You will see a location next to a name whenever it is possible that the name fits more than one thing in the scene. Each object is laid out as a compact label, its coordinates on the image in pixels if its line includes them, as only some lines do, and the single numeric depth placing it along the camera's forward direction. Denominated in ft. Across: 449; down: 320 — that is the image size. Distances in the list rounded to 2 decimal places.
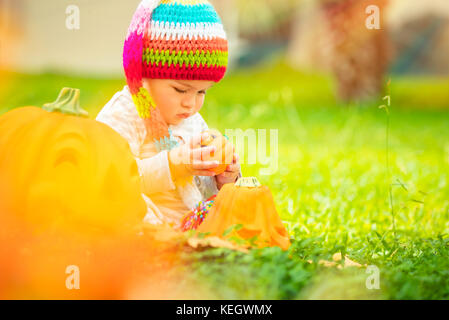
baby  8.54
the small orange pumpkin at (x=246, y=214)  8.23
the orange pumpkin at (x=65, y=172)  7.80
